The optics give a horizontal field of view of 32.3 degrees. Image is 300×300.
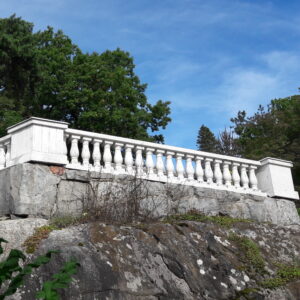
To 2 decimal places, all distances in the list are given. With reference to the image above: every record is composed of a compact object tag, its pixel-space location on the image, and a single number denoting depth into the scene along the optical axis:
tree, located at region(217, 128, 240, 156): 33.08
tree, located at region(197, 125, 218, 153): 38.04
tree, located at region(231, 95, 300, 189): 21.55
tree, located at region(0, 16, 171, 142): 16.42
